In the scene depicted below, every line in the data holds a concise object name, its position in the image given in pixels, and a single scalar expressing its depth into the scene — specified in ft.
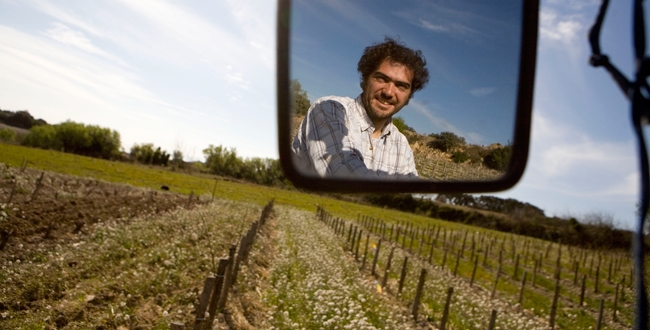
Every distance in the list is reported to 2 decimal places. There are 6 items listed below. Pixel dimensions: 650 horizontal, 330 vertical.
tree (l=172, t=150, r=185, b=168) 311.06
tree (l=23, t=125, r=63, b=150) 341.62
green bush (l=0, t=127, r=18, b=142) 369.03
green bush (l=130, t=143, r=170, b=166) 348.59
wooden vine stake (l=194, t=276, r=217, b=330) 20.30
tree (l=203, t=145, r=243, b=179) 255.91
